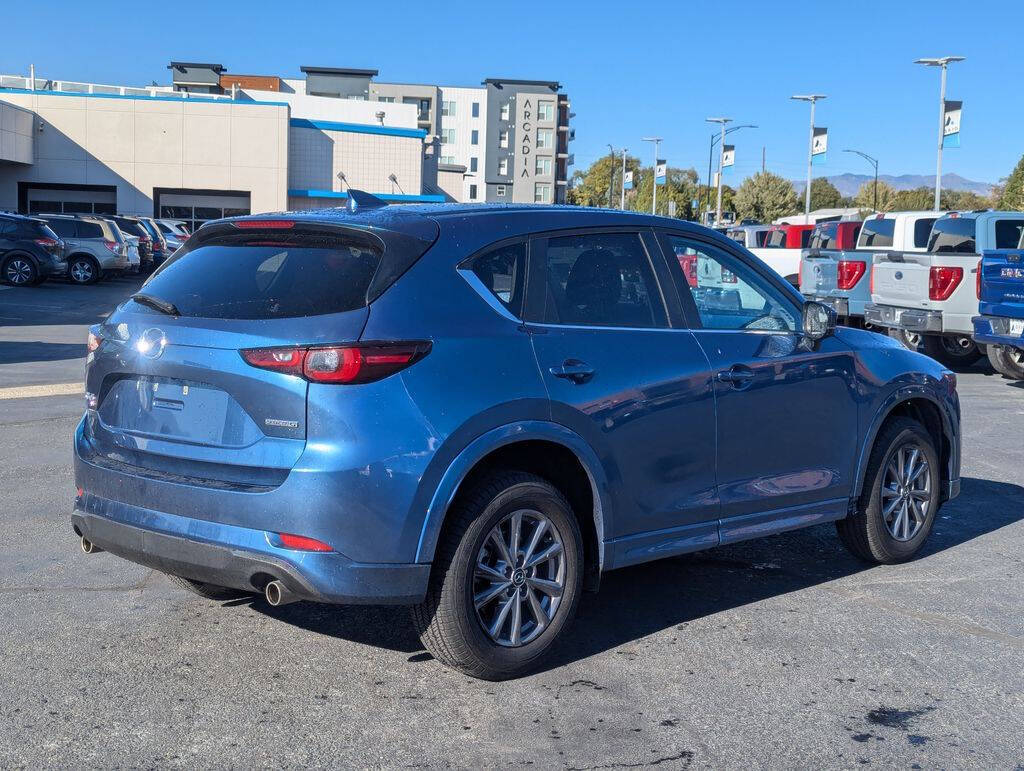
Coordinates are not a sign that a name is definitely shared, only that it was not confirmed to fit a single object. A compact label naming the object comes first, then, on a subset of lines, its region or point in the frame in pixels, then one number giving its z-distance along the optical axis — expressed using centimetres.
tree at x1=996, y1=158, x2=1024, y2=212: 8400
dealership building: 5356
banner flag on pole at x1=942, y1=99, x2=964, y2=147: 4545
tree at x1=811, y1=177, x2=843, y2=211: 14212
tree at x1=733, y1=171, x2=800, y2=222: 12650
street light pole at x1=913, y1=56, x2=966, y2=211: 4678
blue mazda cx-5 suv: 418
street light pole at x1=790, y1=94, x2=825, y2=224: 6875
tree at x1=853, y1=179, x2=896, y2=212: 12674
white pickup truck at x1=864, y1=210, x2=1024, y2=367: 1636
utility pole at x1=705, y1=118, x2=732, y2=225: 8428
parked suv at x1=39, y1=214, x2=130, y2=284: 3300
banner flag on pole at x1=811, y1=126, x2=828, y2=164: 6450
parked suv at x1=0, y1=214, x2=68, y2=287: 3045
